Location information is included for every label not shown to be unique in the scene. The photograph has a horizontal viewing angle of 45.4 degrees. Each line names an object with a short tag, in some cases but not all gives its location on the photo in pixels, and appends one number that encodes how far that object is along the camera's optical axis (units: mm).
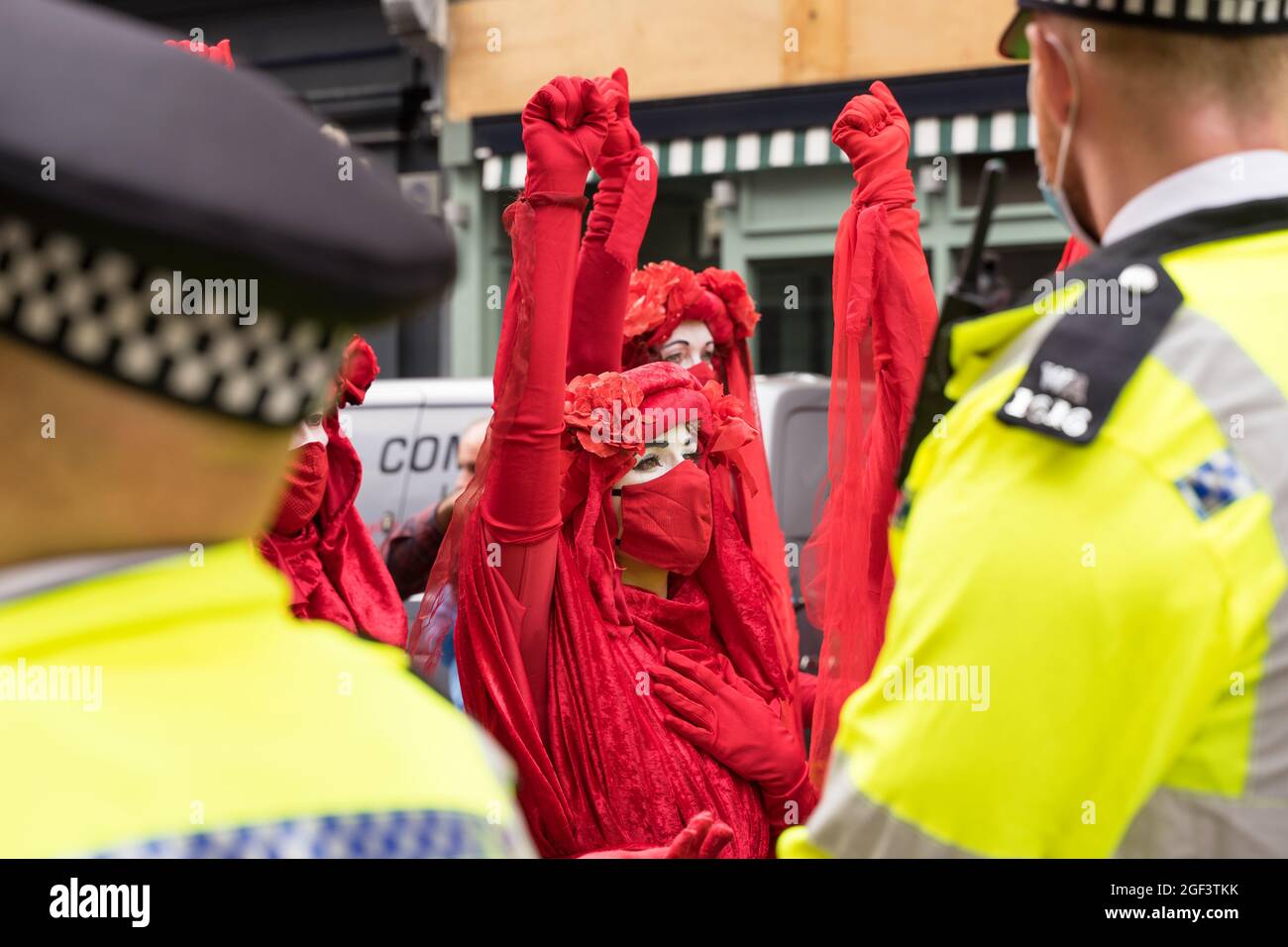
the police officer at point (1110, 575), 1159
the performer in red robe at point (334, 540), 3646
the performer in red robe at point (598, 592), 2951
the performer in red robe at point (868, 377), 3238
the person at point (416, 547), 4840
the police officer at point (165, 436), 827
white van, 5621
